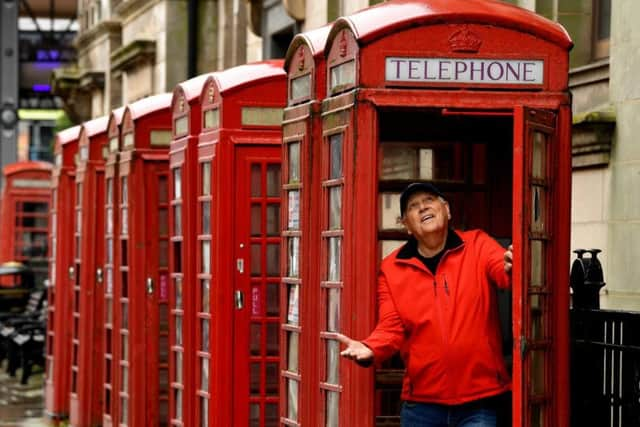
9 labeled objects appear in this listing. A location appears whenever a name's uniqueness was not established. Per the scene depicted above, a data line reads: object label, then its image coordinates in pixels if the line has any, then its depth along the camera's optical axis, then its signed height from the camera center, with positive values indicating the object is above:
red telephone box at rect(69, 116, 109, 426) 16.86 -0.23
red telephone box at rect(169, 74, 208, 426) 12.65 +0.04
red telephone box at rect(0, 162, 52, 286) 32.75 +0.62
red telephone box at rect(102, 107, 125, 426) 15.26 -0.08
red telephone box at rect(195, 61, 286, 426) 11.98 +0.05
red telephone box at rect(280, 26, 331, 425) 9.80 +0.13
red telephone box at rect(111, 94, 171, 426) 14.28 -0.07
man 8.48 -0.31
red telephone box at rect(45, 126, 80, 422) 18.56 -0.18
